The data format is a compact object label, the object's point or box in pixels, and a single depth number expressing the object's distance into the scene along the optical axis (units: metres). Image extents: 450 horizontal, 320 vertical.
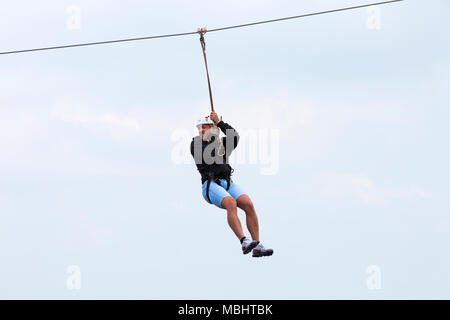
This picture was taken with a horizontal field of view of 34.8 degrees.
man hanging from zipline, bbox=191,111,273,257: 13.08
